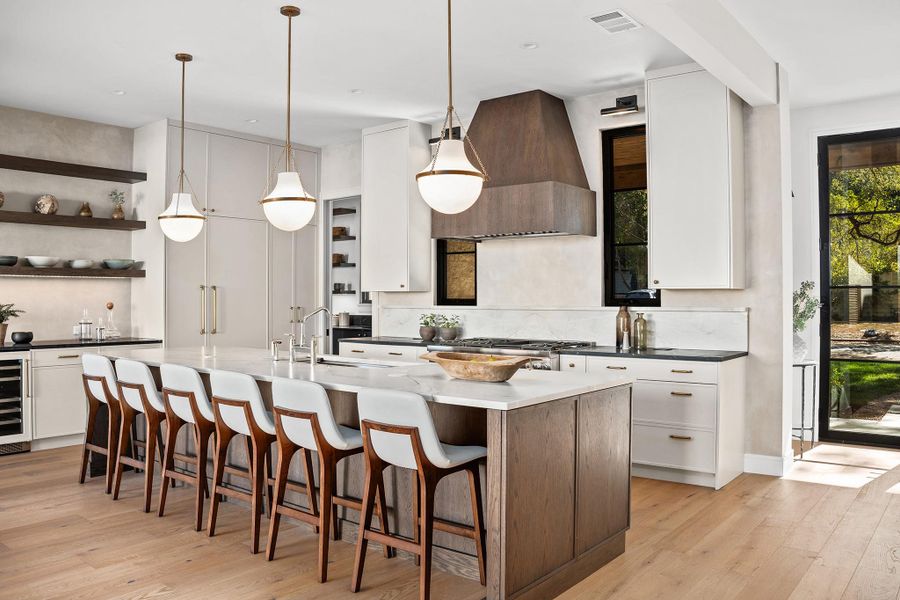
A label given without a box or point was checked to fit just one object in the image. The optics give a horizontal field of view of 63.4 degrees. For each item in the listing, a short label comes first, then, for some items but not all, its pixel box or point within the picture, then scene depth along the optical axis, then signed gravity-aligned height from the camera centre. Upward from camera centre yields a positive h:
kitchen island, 2.73 -0.67
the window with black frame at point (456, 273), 6.66 +0.32
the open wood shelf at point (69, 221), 5.92 +0.74
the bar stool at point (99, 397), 4.53 -0.57
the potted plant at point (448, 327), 6.39 -0.18
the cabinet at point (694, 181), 4.86 +0.86
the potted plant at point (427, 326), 6.37 -0.17
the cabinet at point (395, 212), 6.58 +0.87
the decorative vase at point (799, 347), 5.73 -0.32
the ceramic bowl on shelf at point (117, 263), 6.49 +0.39
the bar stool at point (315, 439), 3.10 -0.58
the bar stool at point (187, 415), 3.83 -0.58
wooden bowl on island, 3.16 -0.26
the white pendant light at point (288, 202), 4.08 +0.59
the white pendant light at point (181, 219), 4.69 +0.57
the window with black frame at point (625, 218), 5.63 +0.70
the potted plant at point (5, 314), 5.71 -0.06
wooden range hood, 5.34 +1.00
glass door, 5.79 +0.16
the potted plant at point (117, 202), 6.59 +0.96
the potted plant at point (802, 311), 5.71 -0.04
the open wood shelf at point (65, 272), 5.91 +0.30
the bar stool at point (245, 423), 3.49 -0.57
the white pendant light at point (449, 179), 3.43 +0.60
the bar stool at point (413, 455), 2.72 -0.58
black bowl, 5.76 -0.24
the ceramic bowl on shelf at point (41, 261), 6.06 +0.38
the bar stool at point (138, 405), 4.17 -0.57
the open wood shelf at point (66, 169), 5.97 +1.19
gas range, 5.13 -0.30
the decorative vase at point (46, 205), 6.14 +0.86
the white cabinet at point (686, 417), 4.62 -0.72
